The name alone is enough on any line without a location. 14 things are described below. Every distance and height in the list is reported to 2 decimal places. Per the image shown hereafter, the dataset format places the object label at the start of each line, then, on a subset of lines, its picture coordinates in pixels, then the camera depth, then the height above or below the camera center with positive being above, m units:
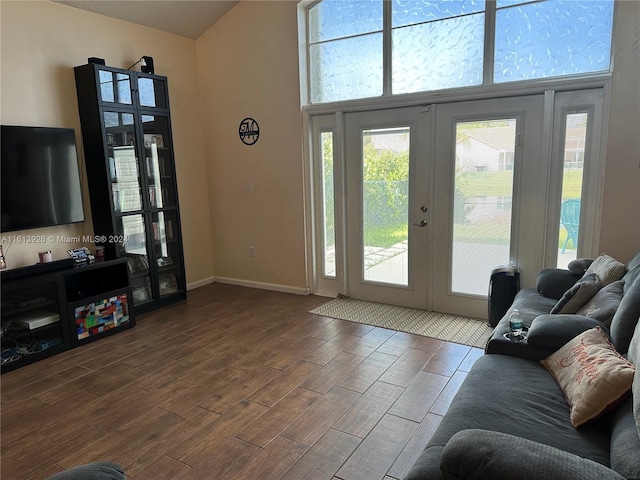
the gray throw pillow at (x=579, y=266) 3.10 -0.70
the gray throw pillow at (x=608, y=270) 2.60 -0.63
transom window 3.29 +1.06
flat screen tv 3.34 +0.03
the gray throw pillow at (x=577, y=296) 2.54 -0.75
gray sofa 1.19 -0.89
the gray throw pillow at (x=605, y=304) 2.24 -0.73
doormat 3.58 -1.33
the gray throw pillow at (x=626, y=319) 1.91 -0.68
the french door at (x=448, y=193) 3.49 -0.21
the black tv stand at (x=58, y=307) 3.28 -1.02
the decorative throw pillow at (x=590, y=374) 1.56 -0.80
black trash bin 3.54 -0.97
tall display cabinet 3.89 +0.03
